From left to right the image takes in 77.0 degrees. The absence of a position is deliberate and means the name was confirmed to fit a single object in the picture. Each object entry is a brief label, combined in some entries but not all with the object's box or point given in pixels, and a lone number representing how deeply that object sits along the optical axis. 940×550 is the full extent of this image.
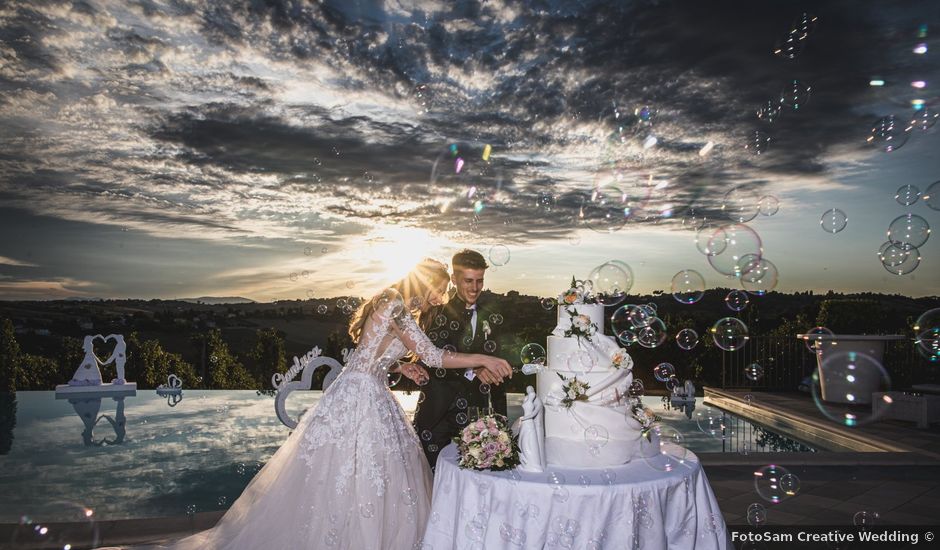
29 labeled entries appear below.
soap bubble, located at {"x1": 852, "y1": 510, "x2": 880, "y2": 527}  5.41
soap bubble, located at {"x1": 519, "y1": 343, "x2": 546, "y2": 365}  5.01
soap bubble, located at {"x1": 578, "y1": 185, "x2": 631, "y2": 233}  6.87
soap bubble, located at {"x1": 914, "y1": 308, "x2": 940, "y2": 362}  7.84
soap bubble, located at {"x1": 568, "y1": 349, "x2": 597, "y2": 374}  3.53
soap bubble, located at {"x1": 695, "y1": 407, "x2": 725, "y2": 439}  5.45
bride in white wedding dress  4.12
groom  4.68
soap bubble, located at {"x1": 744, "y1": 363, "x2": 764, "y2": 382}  8.11
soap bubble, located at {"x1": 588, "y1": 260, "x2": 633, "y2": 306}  6.25
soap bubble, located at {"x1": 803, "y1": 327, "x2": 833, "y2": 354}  13.35
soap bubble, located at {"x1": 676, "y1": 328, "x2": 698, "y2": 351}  7.46
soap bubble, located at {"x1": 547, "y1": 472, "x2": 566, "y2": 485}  3.19
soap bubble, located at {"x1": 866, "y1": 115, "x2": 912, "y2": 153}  6.48
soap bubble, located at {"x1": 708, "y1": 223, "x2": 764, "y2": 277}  6.97
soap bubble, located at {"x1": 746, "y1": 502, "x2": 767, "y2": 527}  4.88
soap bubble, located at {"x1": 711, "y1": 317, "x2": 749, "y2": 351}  8.22
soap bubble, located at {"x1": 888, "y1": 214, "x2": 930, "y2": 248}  6.72
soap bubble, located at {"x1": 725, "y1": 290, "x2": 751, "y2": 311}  7.78
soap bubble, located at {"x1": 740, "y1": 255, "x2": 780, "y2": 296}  7.01
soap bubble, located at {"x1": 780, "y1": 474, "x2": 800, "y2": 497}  5.91
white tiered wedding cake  3.43
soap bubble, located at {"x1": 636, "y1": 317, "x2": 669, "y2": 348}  6.08
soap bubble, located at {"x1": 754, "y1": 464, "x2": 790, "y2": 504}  5.84
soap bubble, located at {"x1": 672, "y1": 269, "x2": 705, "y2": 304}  7.11
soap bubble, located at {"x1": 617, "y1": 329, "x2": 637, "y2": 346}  5.85
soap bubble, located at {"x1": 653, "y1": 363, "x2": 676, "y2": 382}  6.28
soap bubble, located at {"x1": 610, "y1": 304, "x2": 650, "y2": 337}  6.21
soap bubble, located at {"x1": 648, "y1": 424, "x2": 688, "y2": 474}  3.50
